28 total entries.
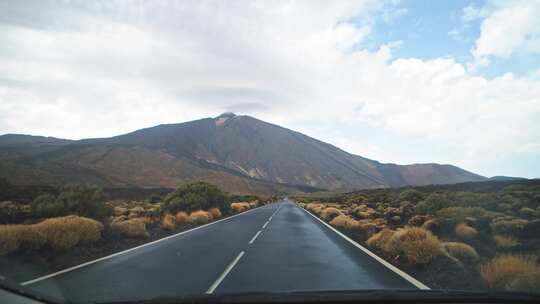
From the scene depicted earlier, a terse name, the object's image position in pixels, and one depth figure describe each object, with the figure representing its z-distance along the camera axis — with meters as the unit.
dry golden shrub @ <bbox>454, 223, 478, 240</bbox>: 15.00
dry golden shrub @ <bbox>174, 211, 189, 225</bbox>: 23.62
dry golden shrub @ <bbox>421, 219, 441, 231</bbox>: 18.11
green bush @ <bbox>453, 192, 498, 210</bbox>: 27.84
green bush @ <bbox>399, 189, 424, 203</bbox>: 46.34
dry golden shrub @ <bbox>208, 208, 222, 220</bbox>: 29.87
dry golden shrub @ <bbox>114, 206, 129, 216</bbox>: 27.86
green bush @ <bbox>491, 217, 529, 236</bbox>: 16.16
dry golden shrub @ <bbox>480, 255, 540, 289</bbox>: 7.72
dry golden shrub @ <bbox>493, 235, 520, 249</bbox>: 13.03
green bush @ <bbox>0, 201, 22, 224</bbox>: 19.22
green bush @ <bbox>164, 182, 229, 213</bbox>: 30.22
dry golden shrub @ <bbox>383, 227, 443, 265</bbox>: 10.51
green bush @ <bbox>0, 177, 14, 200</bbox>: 22.98
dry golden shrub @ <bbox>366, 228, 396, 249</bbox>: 13.70
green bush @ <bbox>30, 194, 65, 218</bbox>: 18.38
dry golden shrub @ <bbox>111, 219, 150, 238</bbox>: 16.02
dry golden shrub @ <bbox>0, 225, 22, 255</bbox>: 10.20
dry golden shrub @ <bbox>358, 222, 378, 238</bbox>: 18.12
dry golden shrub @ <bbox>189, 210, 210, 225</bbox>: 24.37
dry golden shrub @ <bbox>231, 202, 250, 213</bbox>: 41.59
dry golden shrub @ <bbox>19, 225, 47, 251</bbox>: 10.96
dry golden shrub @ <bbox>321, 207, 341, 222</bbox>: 30.36
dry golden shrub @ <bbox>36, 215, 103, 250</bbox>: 11.65
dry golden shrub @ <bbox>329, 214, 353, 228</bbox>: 23.00
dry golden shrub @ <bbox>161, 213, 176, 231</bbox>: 19.92
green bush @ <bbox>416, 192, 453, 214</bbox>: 27.20
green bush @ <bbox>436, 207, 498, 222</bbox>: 20.33
